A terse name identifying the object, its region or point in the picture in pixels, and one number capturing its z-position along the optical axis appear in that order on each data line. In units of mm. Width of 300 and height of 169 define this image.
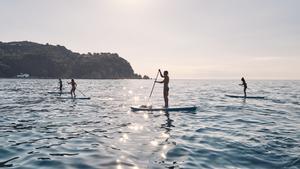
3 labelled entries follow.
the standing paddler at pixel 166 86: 18511
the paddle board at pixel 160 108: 17883
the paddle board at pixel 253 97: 30200
